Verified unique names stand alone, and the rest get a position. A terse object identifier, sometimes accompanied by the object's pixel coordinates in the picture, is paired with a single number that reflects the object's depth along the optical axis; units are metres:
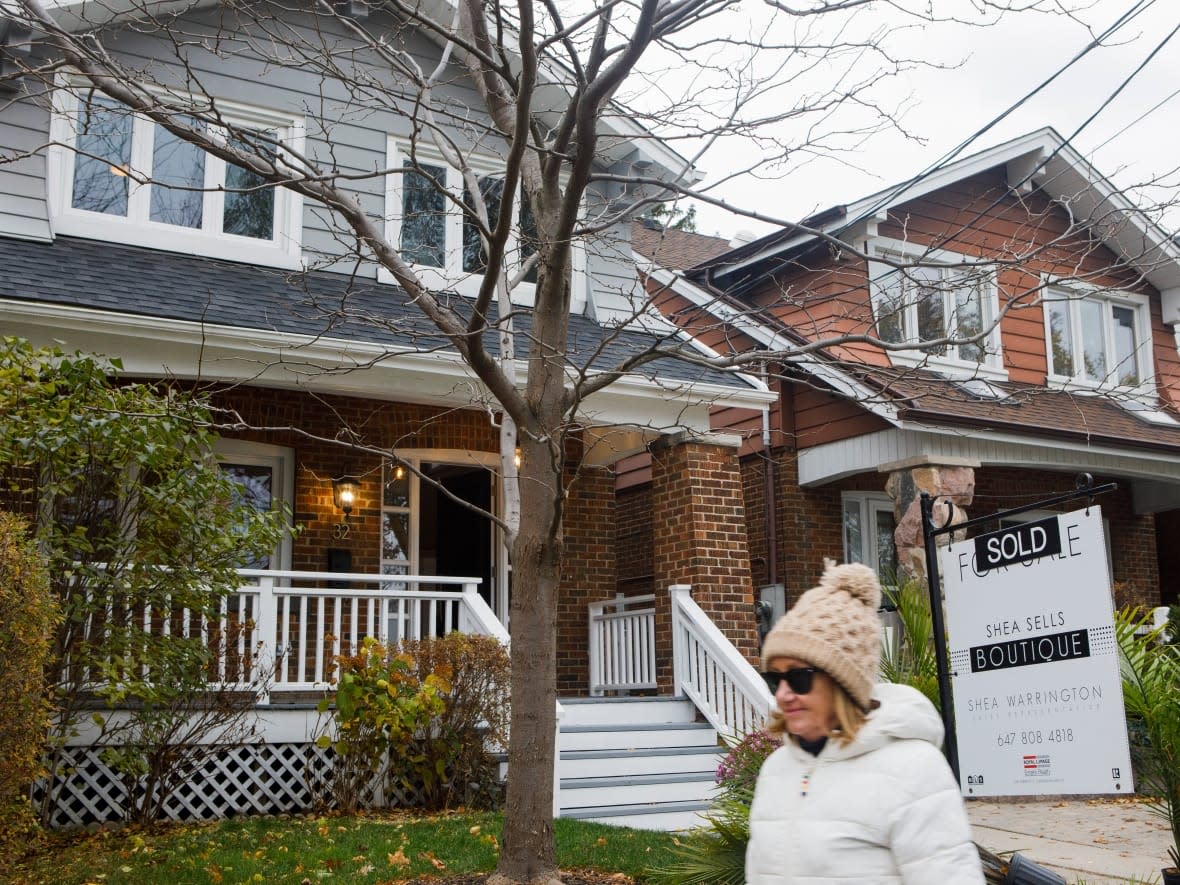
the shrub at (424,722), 8.42
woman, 2.53
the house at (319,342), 9.30
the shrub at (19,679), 5.60
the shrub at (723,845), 5.39
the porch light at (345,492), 11.34
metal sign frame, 5.24
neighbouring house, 12.77
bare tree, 5.43
